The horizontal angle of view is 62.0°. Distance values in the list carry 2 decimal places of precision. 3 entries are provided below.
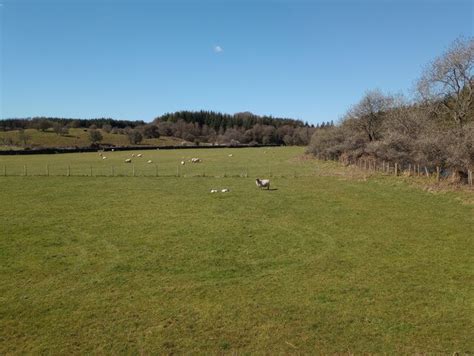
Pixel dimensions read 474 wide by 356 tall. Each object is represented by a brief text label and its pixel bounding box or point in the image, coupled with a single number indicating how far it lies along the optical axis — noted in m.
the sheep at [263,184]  31.55
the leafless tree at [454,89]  34.84
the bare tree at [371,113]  60.07
